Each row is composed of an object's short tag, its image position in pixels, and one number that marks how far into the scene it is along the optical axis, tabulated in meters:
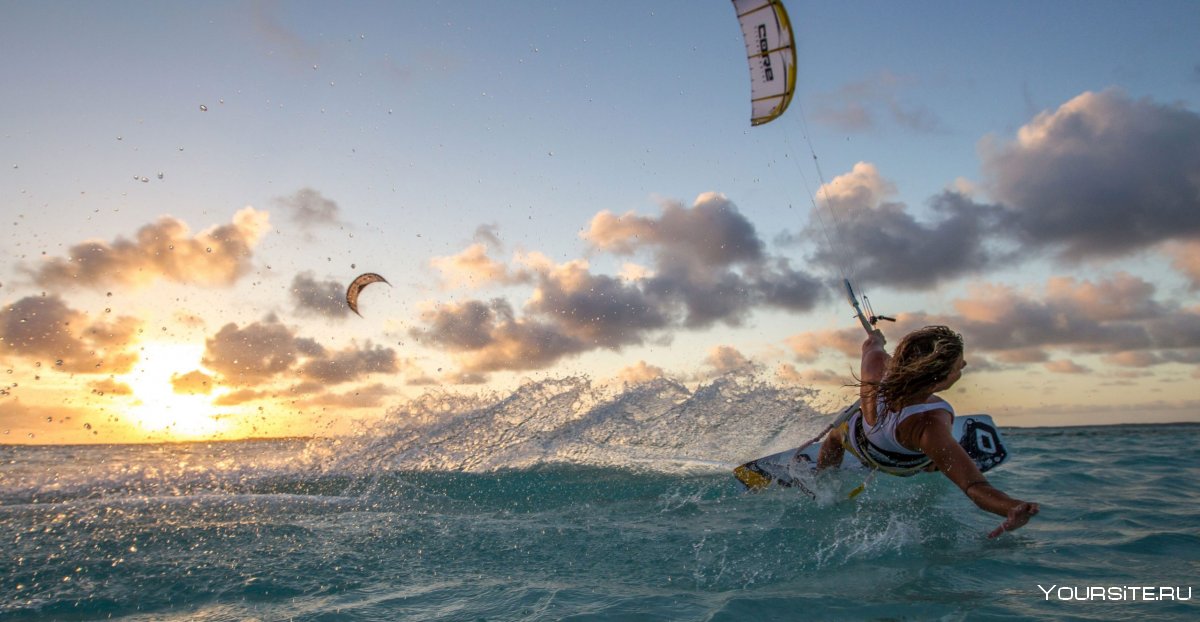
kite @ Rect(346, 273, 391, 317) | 11.58
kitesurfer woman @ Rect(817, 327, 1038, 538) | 4.02
